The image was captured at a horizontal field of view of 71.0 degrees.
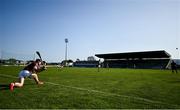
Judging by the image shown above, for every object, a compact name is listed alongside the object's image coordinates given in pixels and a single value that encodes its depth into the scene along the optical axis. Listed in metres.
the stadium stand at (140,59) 50.06
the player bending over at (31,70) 6.69
